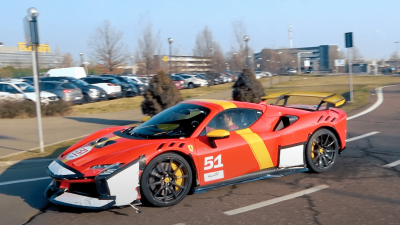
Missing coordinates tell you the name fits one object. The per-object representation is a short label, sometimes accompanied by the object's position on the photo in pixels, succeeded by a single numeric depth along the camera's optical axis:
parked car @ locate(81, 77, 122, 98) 25.56
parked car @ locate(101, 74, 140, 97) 27.50
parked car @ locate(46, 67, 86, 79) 37.75
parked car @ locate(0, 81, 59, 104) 19.14
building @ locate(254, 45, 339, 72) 99.25
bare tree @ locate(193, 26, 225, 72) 35.44
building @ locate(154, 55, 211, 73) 33.72
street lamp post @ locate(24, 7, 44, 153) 8.65
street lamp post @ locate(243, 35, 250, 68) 22.66
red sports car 4.86
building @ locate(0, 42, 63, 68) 52.28
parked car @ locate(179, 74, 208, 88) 38.03
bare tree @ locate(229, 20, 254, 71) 30.79
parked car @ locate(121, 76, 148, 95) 29.21
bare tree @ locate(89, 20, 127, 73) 37.28
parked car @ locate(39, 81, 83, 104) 21.57
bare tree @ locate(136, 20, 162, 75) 27.30
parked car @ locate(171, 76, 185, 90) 36.09
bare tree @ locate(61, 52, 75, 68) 61.58
